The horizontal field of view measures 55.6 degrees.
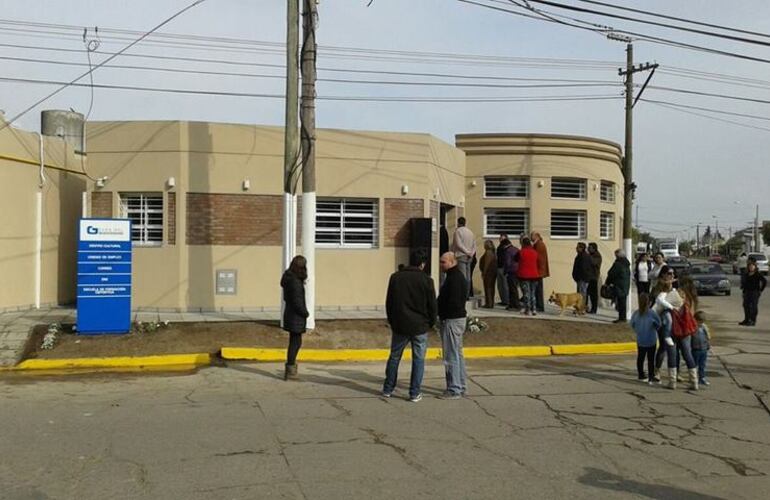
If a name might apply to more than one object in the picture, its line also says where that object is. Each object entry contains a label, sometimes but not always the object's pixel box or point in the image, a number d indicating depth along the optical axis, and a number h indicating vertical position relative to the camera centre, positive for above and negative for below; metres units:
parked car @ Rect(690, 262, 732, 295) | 30.58 -1.12
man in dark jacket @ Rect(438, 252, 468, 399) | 9.26 -0.92
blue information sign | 12.49 -0.50
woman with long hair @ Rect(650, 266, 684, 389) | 10.05 -0.80
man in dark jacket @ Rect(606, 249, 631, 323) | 16.36 -0.61
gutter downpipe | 15.81 +0.30
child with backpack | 10.17 -1.26
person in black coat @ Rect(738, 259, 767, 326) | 17.67 -0.85
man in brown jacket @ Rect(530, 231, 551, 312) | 16.52 -0.29
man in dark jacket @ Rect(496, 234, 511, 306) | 17.36 -0.52
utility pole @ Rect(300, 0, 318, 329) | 13.27 +2.40
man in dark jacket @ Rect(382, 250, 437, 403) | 8.98 -0.78
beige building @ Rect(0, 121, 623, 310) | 15.73 +0.95
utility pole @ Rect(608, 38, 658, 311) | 17.78 +2.43
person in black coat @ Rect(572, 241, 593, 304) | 17.61 -0.39
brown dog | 16.77 -1.13
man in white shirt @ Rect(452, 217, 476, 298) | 15.92 +0.14
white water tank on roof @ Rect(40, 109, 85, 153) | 19.51 +3.30
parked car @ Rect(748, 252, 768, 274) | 54.64 -0.55
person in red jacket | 16.34 -0.47
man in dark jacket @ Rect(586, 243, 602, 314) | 17.84 -0.58
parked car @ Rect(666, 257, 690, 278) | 37.72 -0.46
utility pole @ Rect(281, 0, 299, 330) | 13.28 +2.43
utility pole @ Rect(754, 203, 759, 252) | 86.60 +2.19
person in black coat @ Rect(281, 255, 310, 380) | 10.11 -0.81
